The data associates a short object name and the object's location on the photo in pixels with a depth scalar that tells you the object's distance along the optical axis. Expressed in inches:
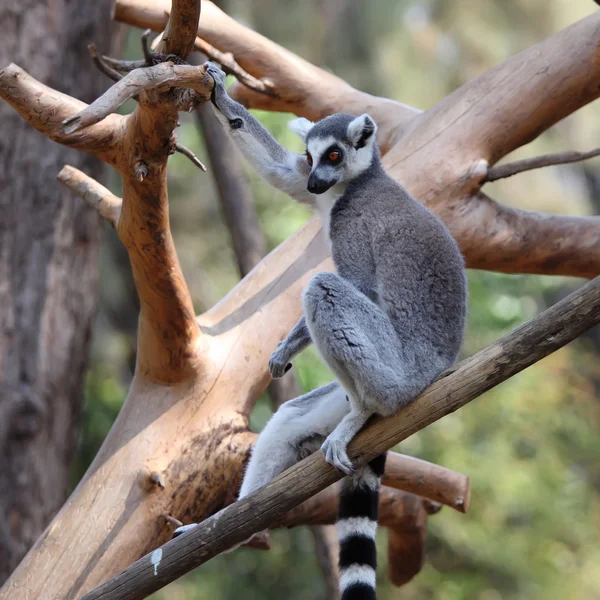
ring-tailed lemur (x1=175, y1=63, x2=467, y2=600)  245.1
